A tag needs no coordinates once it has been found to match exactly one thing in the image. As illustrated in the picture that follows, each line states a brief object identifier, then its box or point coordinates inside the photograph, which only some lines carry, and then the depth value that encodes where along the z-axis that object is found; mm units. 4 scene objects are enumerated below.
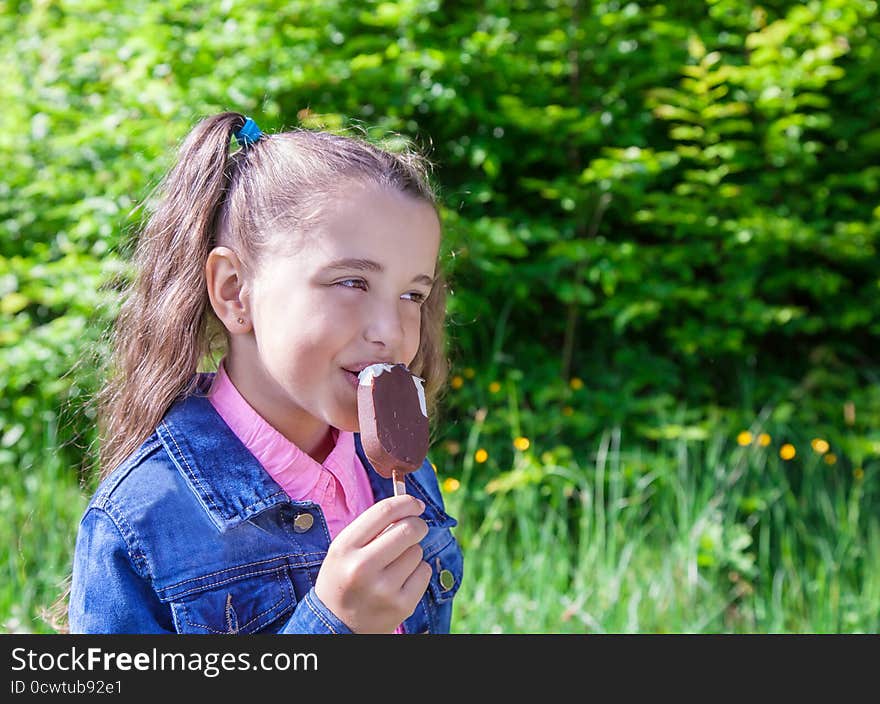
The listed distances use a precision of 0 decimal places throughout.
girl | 1317
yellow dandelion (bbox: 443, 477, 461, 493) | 3258
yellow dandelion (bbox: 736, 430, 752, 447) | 3564
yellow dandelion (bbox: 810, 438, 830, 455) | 3658
